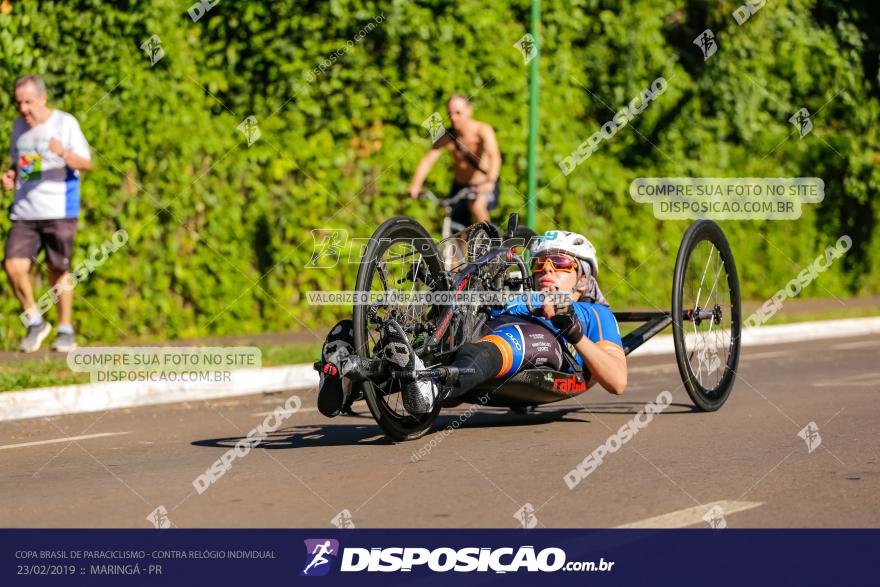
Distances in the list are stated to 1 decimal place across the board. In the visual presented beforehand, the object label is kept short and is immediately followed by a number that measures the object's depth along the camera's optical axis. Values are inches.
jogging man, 924.6
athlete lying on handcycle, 522.9
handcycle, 548.7
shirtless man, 1036.5
